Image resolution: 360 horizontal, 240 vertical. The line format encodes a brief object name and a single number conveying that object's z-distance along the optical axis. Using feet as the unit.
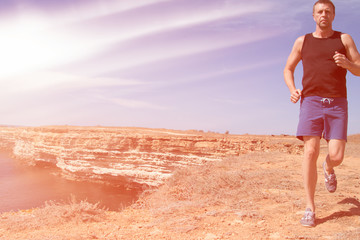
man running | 9.32
